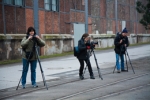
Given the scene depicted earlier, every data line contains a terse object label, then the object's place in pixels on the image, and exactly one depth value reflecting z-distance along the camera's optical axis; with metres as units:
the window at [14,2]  22.05
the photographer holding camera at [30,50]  9.27
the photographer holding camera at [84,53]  10.90
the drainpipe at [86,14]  32.53
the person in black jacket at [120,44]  12.79
